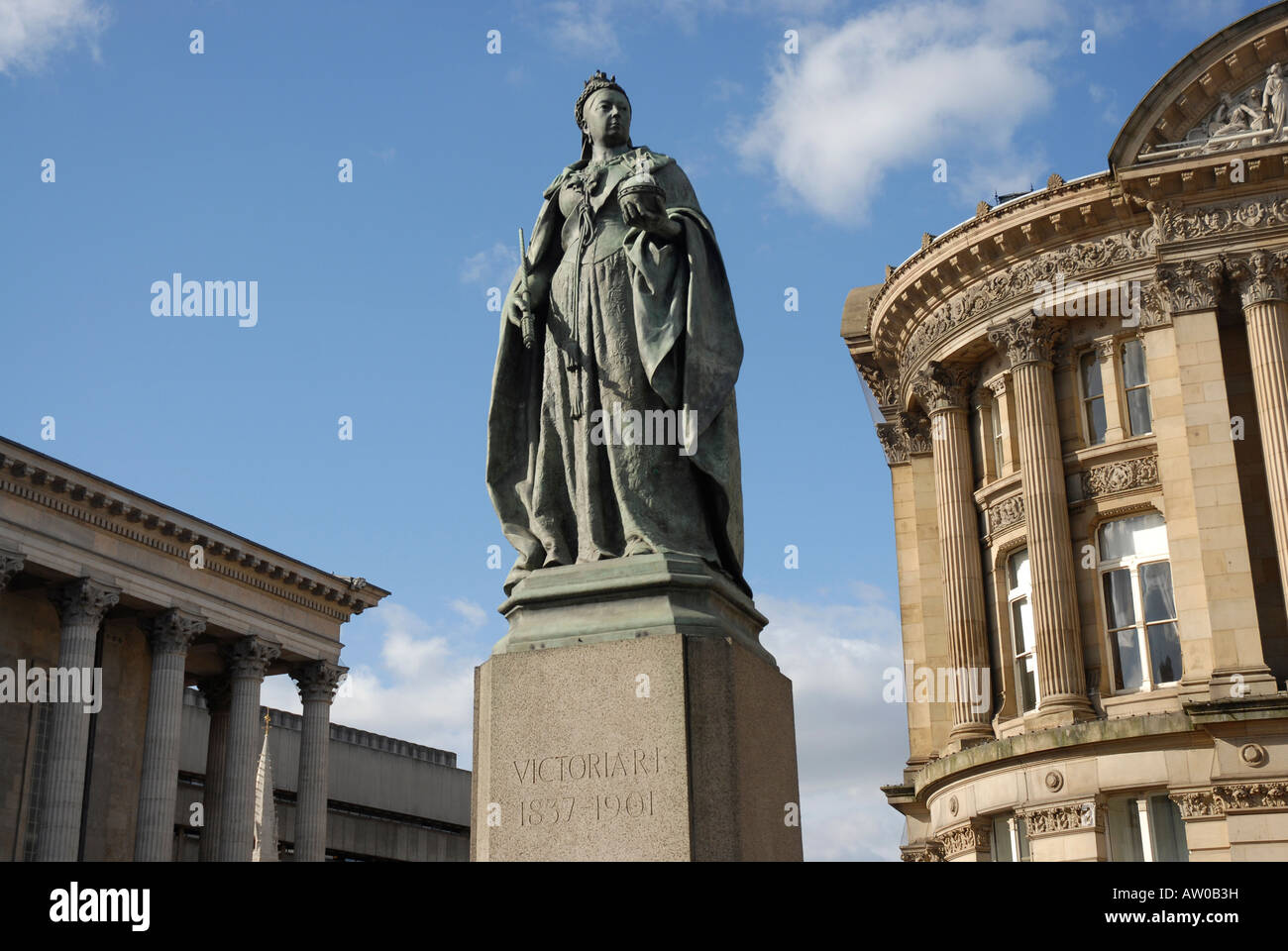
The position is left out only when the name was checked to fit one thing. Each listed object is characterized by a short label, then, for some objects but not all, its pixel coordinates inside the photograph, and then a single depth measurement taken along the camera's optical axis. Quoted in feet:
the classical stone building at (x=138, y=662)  156.87
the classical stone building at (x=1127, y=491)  111.14
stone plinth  23.29
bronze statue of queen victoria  26.71
